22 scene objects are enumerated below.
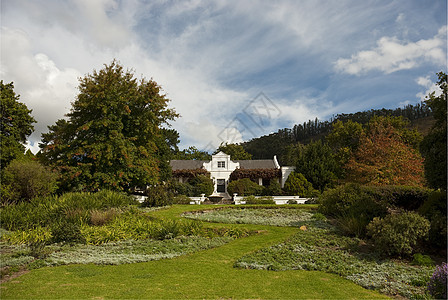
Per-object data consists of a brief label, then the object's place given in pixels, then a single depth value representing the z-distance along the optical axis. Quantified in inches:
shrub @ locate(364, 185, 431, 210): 408.8
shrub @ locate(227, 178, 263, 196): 1225.4
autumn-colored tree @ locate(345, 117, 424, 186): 742.5
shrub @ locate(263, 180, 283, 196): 1154.3
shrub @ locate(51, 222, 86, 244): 338.0
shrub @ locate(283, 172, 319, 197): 1122.7
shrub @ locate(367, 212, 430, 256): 264.7
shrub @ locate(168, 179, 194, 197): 1150.6
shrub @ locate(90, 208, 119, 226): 415.5
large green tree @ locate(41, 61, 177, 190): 730.2
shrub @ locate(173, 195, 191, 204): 884.1
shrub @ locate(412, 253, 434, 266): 255.4
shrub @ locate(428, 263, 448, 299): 183.0
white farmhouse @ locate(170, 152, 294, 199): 1412.4
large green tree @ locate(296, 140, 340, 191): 1168.2
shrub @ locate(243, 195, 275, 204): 905.9
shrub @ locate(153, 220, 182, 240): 365.2
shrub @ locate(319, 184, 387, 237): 374.0
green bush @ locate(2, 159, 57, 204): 620.1
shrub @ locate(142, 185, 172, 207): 773.9
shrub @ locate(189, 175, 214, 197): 1261.1
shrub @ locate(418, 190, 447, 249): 281.0
